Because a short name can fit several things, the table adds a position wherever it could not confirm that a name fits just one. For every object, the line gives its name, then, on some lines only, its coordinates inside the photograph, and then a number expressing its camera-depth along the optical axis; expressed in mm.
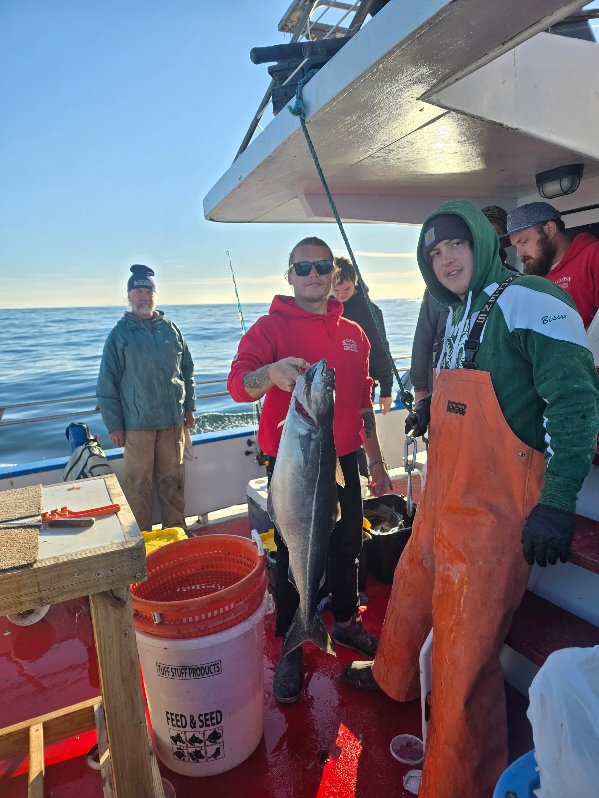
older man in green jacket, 5066
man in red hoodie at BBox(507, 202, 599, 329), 3352
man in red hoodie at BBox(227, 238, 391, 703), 2820
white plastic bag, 1145
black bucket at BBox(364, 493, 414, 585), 3861
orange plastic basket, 2041
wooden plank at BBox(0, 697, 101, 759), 2326
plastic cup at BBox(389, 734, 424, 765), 2379
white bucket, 2098
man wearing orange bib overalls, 1814
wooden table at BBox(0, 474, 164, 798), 1535
